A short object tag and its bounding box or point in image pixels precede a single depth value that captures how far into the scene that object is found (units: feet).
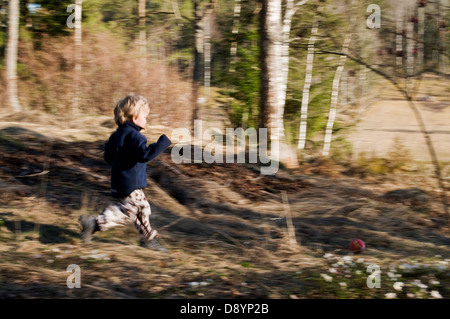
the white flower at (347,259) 16.22
